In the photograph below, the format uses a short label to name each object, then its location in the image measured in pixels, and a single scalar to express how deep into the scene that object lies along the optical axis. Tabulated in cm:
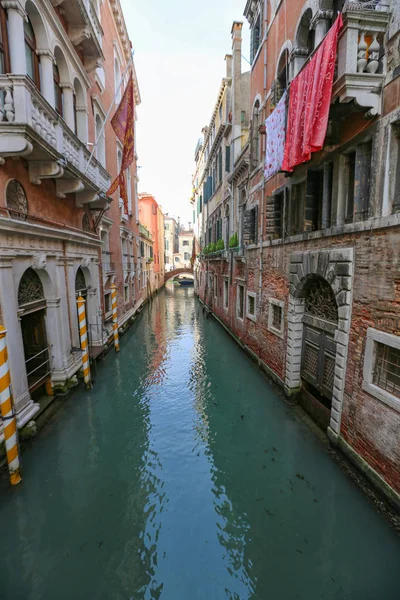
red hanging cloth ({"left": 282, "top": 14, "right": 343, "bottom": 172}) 462
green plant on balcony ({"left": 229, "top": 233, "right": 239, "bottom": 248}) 1273
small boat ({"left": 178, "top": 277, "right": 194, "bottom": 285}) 4769
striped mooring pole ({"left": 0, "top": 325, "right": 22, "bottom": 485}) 451
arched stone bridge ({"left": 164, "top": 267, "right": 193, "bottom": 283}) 3838
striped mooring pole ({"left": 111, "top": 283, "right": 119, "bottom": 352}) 1221
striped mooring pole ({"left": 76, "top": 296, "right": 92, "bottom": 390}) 805
